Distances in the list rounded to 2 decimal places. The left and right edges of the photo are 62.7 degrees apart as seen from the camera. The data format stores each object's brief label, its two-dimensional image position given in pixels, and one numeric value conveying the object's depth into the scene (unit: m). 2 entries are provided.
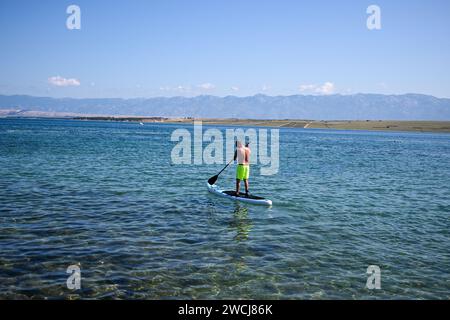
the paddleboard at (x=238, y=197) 19.53
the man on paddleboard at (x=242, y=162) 20.50
